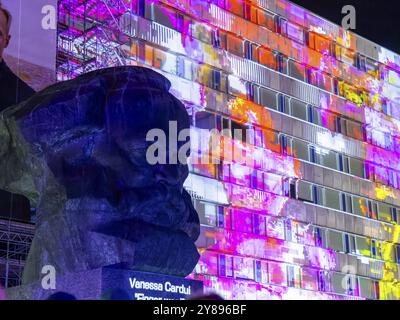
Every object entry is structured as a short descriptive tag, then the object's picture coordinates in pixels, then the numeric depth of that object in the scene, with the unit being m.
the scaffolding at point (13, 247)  26.20
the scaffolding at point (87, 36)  30.70
